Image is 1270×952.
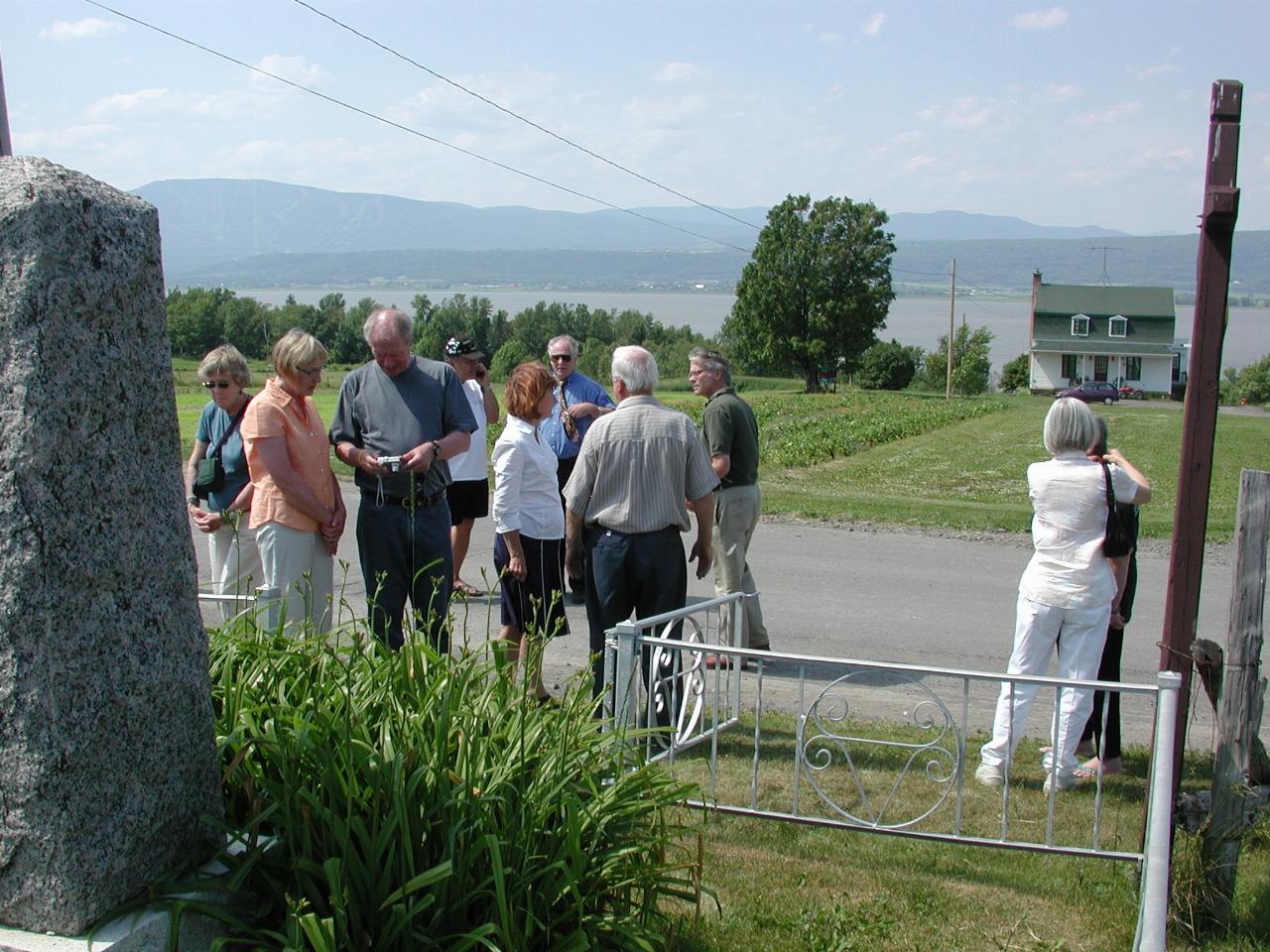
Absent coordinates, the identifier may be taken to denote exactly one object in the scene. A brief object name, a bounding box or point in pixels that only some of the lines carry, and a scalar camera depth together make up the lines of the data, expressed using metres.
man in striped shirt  6.07
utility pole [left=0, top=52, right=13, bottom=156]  5.39
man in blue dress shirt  9.05
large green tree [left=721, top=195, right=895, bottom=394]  83.25
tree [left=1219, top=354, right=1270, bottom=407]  84.94
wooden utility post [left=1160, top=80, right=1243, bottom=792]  4.16
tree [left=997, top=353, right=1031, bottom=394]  99.12
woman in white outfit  5.66
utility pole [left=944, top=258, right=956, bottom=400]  70.36
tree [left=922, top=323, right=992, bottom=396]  82.31
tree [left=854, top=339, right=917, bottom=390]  88.31
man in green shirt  7.96
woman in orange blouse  6.14
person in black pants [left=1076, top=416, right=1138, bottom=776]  5.85
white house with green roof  96.94
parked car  65.50
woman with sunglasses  7.00
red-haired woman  6.78
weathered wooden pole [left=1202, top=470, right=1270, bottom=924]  4.30
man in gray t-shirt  6.40
